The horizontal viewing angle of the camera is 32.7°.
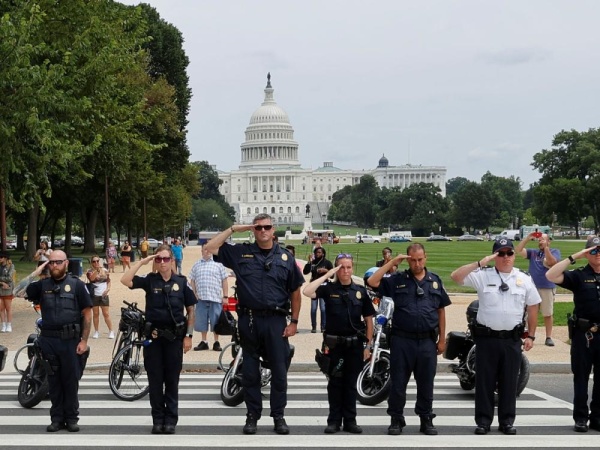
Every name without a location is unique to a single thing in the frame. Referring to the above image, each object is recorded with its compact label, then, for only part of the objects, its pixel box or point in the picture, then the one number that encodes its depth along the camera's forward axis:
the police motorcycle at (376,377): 11.33
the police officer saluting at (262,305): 9.25
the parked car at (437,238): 127.72
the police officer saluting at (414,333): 9.41
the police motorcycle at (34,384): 11.10
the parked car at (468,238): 129.15
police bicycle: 11.85
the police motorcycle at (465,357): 12.05
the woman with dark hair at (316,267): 18.42
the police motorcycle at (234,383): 11.33
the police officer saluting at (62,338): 9.62
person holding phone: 17.15
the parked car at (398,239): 119.31
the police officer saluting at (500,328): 9.41
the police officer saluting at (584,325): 9.62
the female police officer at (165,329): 9.55
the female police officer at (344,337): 9.54
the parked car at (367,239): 117.06
